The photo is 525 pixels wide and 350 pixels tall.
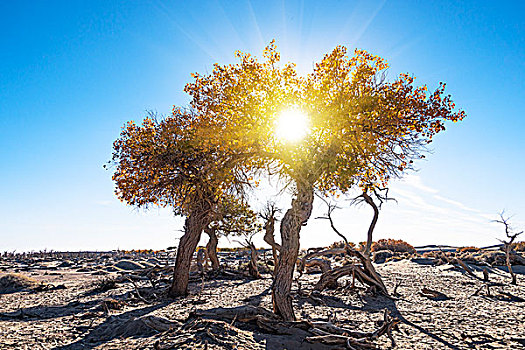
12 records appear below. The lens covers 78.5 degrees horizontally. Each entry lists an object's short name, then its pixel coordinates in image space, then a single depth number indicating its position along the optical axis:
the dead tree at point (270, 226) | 19.64
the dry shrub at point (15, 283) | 20.45
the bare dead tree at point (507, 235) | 17.21
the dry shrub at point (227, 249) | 71.69
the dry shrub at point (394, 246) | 41.78
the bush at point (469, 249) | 42.20
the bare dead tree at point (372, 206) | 15.06
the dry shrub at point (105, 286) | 18.61
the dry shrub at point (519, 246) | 35.47
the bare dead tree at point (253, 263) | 22.00
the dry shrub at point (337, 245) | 44.34
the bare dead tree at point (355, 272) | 14.24
